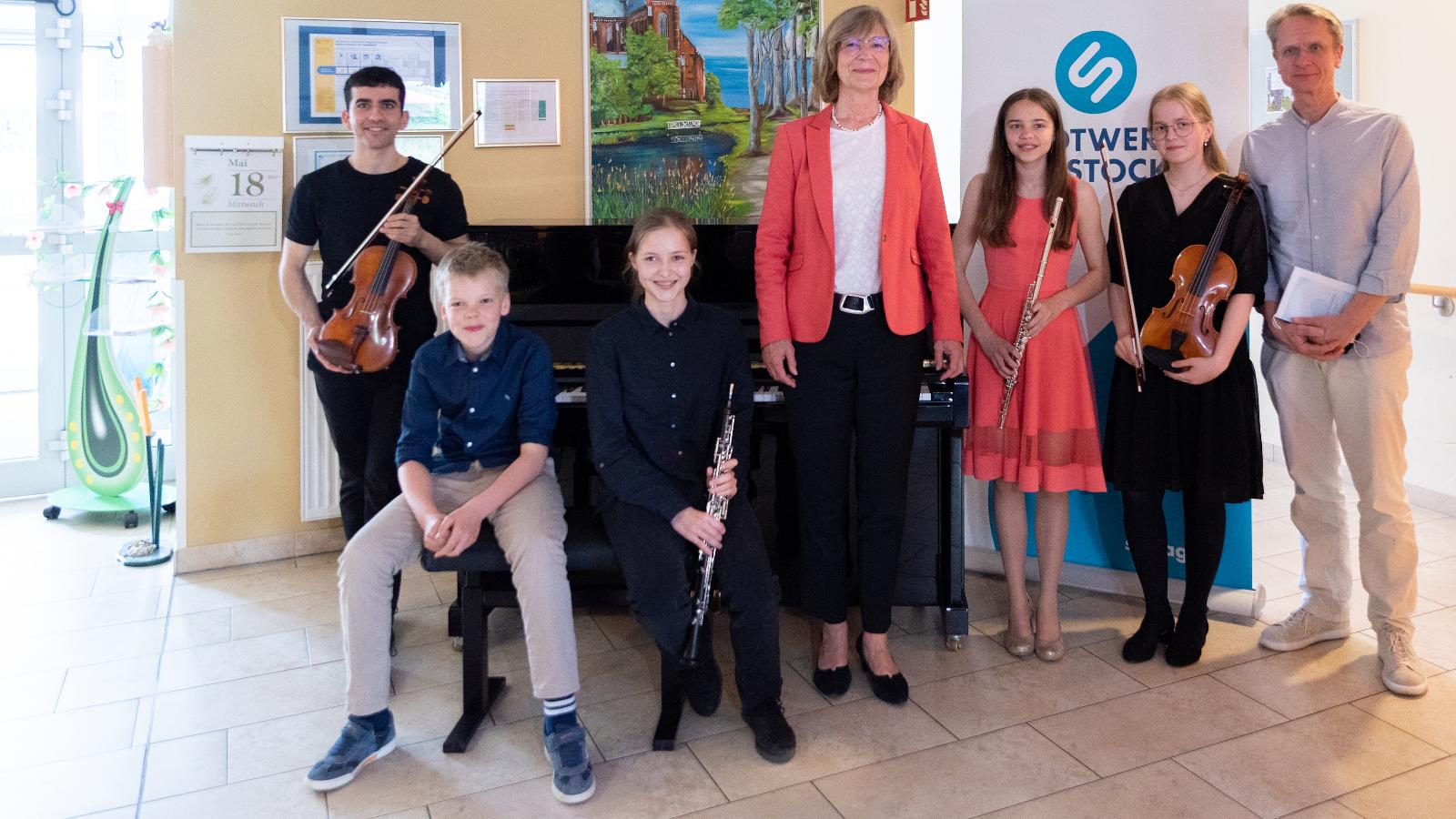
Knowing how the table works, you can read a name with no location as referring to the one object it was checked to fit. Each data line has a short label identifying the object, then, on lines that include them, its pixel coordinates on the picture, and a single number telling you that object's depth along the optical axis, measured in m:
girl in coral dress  2.69
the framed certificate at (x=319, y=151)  3.36
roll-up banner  2.96
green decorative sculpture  3.89
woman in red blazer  2.46
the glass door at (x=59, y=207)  4.19
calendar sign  3.29
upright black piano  2.85
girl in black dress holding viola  2.62
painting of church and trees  3.47
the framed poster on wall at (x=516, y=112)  3.44
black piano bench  2.29
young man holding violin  2.77
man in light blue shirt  2.54
